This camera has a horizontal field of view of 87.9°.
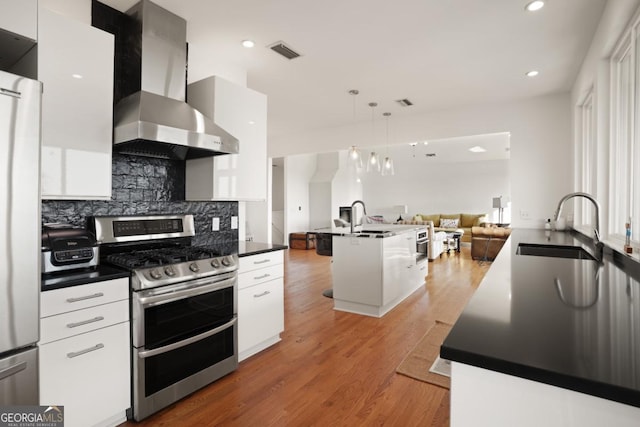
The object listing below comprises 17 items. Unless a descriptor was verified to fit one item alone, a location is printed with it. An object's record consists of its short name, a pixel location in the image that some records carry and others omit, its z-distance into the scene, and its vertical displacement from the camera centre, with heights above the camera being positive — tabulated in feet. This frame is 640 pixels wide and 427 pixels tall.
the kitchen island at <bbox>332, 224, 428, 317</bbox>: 12.02 -2.13
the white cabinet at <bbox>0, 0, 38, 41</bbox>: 5.07 +3.09
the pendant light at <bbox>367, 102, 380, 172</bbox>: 17.74 +3.94
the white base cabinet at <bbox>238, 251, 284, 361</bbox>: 8.34 -2.34
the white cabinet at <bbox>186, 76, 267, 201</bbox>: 8.86 +1.94
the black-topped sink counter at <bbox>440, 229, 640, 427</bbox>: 1.98 -0.95
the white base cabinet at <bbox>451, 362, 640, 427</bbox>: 1.99 -1.23
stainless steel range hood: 6.92 +2.38
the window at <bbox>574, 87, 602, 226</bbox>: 11.57 +2.19
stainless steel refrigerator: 4.21 -0.25
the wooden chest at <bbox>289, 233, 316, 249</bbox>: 30.45 -2.48
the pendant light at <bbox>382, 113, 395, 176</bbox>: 19.95 +2.88
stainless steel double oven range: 6.19 -1.96
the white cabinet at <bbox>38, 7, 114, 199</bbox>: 6.09 +2.07
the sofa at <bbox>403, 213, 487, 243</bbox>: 32.40 -0.65
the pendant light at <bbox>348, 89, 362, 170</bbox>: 13.64 +3.06
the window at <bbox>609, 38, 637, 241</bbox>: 7.64 +1.84
